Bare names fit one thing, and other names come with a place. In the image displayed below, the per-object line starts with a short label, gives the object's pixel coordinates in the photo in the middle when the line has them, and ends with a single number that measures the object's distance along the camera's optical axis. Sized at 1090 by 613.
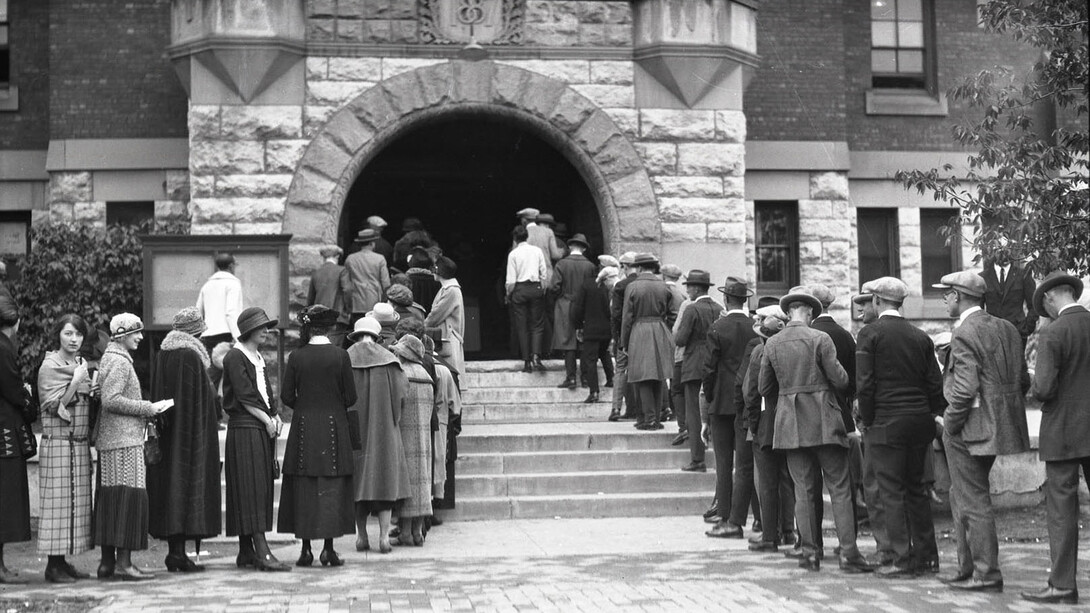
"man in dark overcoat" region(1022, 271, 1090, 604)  8.51
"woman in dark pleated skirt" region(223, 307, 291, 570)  10.09
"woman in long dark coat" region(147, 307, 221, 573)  10.05
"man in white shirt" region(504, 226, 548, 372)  16.31
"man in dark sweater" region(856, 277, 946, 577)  9.60
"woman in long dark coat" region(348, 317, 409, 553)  11.12
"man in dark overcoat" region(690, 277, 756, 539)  11.62
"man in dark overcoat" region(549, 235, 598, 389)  16.11
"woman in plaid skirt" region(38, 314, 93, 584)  9.80
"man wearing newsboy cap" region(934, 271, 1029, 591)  9.02
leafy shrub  16.41
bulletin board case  15.31
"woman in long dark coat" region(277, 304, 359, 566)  10.20
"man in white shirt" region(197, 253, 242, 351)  14.59
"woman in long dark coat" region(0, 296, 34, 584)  9.75
